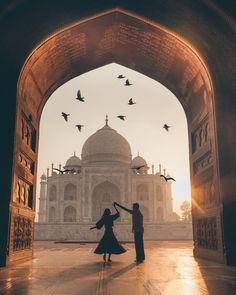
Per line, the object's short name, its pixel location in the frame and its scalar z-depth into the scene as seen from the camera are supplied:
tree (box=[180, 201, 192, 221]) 62.07
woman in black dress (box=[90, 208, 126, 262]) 7.79
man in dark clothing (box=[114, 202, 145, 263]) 7.64
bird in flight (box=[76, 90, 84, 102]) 8.40
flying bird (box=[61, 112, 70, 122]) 9.26
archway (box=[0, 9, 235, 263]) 7.55
